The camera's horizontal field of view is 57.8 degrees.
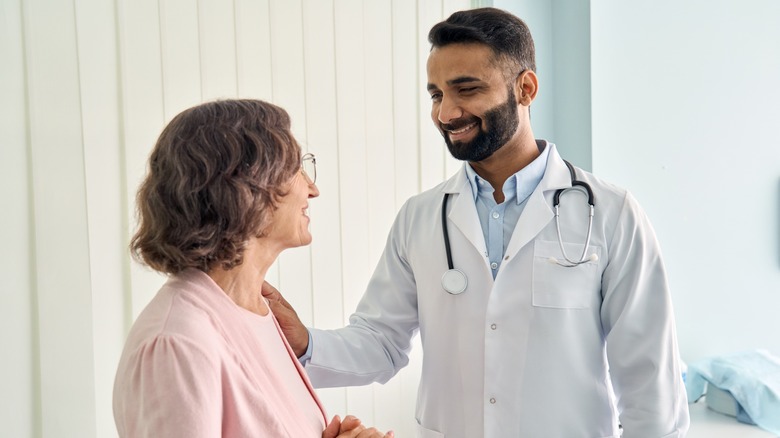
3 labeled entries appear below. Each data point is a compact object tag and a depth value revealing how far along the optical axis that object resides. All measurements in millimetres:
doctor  1470
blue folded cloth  2336
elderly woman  874
